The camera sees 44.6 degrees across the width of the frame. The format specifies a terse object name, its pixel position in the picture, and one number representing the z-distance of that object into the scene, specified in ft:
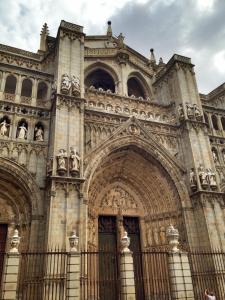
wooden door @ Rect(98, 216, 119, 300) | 48.93
